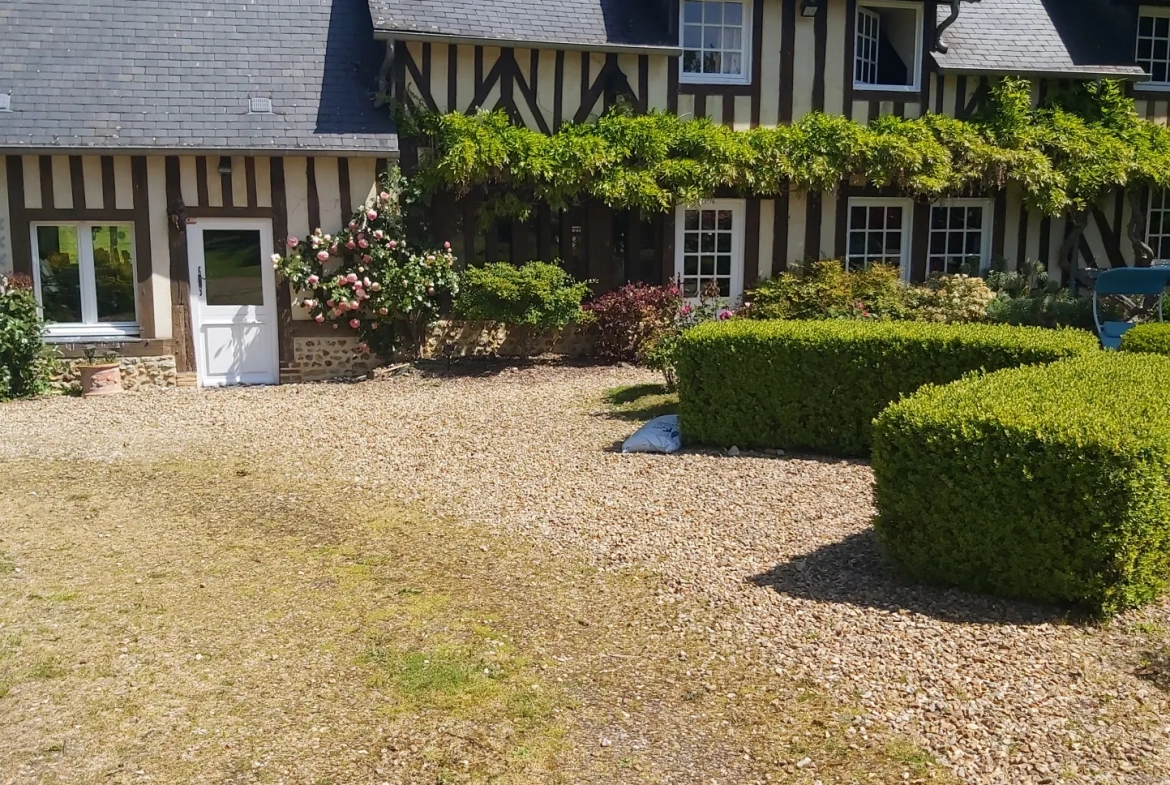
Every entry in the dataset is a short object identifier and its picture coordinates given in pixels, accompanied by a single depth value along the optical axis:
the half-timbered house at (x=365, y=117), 11.26
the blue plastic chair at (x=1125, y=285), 9.77
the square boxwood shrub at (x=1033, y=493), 4.29
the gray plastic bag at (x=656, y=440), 7.77
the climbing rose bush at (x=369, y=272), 11.48
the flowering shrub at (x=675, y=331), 9.59
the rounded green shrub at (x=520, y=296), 11.52
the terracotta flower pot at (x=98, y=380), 11.01
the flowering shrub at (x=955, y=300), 12.24
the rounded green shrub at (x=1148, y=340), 7.40
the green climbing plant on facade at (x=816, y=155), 11.76
